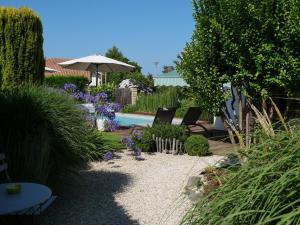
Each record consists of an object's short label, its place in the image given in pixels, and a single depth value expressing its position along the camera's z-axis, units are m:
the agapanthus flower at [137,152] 6.40
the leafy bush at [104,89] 13.19
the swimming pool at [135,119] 12.93
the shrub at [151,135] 6.98
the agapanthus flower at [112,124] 7.87
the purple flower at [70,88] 7.31
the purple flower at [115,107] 7.83
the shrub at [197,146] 6.67
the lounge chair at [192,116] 8.57
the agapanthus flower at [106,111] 7.68
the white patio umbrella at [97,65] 12.73
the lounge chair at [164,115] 8.40
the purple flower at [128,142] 6.73
